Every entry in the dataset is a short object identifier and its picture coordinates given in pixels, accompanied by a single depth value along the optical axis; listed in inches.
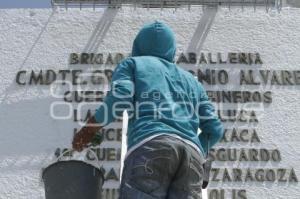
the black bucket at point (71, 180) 312.2
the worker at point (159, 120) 265.8
